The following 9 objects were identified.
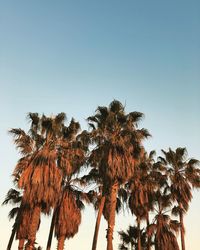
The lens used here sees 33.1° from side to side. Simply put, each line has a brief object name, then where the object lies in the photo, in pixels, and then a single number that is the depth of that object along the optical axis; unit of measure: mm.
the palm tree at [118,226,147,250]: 35750
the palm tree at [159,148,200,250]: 34375
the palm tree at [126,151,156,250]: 31016
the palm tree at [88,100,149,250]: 23719
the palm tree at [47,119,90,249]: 25766
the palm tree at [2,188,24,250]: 29406
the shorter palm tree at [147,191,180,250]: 32000
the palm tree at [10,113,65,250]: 22672
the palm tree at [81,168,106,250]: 29539
